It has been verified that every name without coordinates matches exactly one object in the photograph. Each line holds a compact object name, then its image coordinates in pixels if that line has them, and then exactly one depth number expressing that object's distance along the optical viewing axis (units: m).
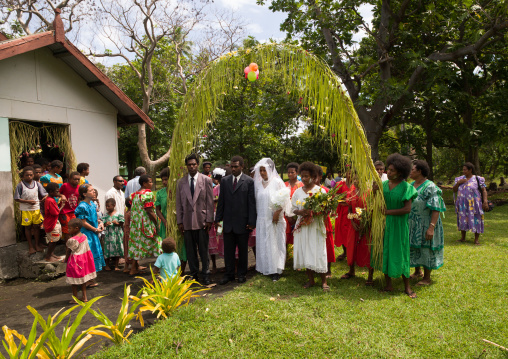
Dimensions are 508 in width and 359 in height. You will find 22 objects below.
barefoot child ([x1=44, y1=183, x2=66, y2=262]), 6.57
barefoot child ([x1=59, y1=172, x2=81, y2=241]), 6.82
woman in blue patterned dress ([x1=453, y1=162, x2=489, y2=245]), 8.06
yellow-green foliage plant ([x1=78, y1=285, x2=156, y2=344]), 3.69
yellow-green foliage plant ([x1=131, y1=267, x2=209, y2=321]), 4.21
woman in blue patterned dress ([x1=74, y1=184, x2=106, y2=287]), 5.88
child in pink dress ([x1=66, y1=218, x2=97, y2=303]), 4.93
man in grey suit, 5.69
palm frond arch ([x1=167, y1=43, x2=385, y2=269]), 5.09
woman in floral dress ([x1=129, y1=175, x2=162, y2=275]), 6.24
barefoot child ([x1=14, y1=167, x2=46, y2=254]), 6.55
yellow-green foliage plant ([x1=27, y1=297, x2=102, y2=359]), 3.28
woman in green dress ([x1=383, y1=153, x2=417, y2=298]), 4.83
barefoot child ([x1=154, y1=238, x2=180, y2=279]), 4.94
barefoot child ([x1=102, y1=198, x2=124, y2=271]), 6.78
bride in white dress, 5.71
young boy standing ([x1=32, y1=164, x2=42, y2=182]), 6.90
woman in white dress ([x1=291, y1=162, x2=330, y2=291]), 5.19
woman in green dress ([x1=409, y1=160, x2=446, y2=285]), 5.17
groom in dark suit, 5.78
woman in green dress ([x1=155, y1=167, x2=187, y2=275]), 5.98
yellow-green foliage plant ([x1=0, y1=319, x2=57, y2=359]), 3.02
